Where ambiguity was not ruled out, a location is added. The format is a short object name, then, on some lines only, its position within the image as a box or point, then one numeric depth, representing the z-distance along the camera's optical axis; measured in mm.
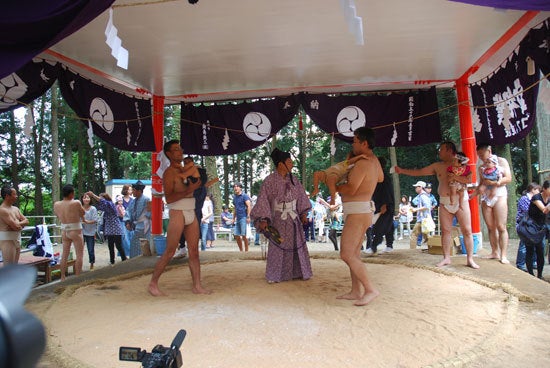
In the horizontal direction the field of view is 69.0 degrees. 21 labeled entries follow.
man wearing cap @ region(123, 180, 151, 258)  6098
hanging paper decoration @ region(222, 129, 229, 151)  6211
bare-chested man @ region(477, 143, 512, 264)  4105
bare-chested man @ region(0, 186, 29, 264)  4238
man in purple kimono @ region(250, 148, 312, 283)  3764
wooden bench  5344
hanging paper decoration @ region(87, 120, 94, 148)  4750
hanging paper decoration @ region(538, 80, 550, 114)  3279
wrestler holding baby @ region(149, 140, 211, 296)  3301
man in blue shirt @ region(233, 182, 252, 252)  6684
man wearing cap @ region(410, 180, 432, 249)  7152
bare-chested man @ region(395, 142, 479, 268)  4039
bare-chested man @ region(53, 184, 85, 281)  4891
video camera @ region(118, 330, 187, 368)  863
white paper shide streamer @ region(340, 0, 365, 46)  2168
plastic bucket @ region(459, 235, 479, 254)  4891
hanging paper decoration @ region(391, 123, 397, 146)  5887
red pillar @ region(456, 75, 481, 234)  5015
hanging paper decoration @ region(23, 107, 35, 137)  3736
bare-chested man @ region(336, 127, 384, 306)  2961
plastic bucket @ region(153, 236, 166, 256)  5428
